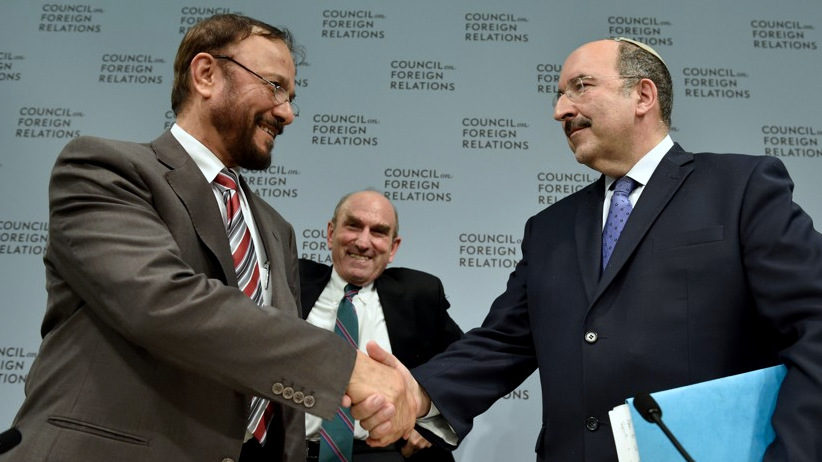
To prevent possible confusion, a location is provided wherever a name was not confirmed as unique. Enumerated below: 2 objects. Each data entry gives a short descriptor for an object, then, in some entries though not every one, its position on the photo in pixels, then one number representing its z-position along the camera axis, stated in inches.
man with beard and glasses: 58.7
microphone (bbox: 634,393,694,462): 57.5
